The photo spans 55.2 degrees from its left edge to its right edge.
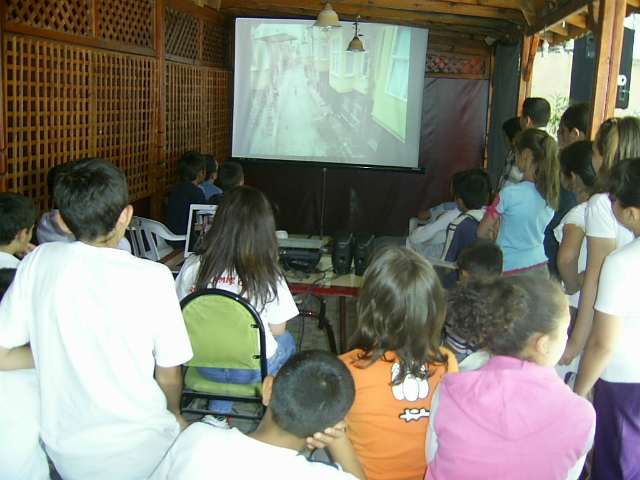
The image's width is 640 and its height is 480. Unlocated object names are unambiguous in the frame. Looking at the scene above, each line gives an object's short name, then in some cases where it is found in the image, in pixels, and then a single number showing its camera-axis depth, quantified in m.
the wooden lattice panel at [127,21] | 3.88
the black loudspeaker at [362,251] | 3.03
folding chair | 1.92
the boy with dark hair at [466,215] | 3.12
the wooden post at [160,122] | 4.64
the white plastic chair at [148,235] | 3.56
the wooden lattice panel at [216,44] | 5.84
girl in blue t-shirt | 2.84
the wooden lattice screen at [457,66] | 6.69
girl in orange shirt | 1.46
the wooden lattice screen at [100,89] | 3.09
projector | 3.08
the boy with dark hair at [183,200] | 4.11
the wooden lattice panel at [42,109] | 3.04
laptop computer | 3.01
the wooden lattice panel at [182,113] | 5.01
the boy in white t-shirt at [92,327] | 1.35
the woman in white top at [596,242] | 1.89
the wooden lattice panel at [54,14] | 3.06
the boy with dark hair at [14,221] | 2.11
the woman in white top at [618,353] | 1.63
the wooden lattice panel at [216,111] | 5.93
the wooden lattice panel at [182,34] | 4.95
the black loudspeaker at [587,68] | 3.44
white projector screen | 6.15
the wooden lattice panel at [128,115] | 3.88
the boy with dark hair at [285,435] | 1.08
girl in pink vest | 1.25
